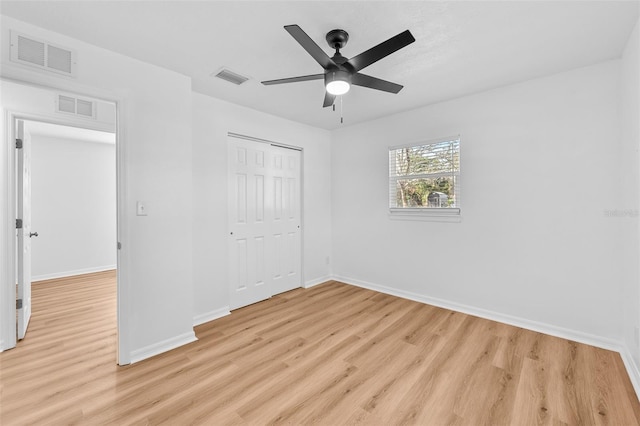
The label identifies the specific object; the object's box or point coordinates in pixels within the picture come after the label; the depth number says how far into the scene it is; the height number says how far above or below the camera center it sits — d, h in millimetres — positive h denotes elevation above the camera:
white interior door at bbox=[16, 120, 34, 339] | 2604 -310
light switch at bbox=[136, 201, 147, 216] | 2415 +14
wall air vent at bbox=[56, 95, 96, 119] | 2865 +1140
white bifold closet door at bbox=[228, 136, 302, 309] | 3576 -139
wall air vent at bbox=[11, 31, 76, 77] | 1898 +1127
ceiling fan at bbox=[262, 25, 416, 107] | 1619 +999
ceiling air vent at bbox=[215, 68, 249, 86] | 2641 +1339
